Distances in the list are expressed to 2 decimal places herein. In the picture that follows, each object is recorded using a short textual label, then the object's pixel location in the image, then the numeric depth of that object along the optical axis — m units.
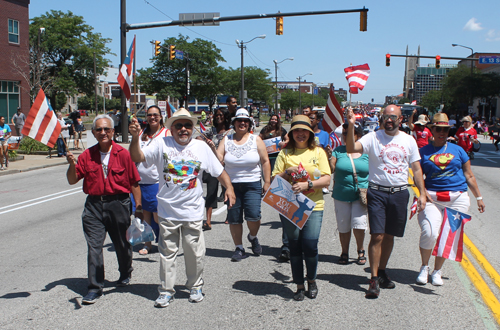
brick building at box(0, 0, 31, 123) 30.94
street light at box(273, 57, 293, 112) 59.18
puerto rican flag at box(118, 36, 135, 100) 7.12
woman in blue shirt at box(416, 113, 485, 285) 5.21
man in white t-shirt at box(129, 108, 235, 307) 4.59
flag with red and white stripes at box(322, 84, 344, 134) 5.82
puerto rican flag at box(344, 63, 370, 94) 5.62
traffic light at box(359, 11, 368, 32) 19.22
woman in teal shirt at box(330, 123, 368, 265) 5.66
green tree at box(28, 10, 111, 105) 53.15
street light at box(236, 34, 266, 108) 39.00
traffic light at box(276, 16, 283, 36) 19.67
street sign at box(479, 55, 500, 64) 33.03
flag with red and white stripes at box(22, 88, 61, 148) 5.01
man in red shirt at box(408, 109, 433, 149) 9.62
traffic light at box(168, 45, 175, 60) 25.03
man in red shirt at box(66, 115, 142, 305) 4.73
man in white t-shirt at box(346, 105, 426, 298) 4.89
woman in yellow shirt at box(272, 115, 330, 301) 4.68
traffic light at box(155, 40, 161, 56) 23.20
